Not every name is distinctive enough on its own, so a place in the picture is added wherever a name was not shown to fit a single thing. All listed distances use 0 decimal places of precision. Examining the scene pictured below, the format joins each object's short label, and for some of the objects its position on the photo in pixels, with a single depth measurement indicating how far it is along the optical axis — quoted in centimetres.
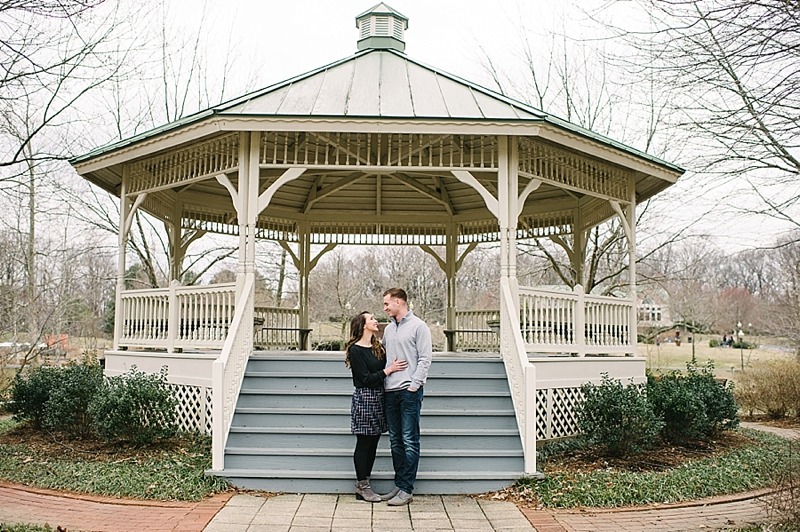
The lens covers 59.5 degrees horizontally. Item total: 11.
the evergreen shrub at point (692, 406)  1024
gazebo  830
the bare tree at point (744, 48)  580
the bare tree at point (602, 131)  1942
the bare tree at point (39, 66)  621
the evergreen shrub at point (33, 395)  1118
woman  693
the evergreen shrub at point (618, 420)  888
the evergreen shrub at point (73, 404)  1009
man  695
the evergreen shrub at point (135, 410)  889
